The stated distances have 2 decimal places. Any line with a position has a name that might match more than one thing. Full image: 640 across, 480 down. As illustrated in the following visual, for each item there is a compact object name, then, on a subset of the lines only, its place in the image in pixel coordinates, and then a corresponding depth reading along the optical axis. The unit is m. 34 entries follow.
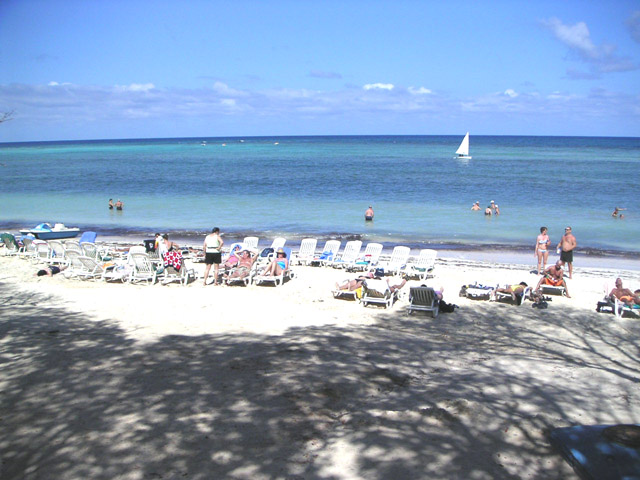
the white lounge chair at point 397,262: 14.42
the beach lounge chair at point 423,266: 14.03
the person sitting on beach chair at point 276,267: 12.84
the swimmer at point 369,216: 26.69
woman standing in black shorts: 12.34
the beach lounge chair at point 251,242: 16.17
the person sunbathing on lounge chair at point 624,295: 10.55
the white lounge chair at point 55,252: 14.77
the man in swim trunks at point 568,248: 14.23
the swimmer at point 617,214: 27.22
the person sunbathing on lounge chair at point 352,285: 11.55
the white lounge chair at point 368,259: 14.95
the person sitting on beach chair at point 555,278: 12.08
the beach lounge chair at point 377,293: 10.92
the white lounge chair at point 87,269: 12.96
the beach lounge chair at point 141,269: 12.73
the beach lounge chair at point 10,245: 16.49
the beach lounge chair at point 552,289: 12.05
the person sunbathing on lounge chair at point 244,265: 12.61
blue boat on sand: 19.45
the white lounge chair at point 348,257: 15.31
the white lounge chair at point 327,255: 15.62
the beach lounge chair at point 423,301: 10.33
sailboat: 79.69
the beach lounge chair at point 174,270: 12.66
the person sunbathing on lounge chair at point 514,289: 11.27
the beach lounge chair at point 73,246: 14.41
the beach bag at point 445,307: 10.61
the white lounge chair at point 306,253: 15.95
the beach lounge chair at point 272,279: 12.68
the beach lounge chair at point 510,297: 11.25
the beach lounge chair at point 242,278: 12.56
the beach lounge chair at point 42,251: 15.24
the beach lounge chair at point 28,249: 16.06
